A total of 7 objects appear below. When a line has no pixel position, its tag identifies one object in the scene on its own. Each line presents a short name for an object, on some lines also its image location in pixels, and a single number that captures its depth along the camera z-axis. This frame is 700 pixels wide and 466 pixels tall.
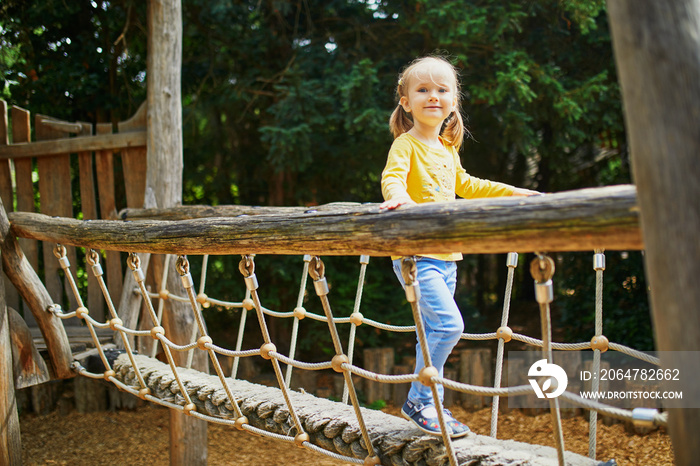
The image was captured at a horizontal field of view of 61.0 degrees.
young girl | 1.56
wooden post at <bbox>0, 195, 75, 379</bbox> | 2.49
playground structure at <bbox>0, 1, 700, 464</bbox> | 0.79
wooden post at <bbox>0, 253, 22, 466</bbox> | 2.40
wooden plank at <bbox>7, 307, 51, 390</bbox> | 2.49
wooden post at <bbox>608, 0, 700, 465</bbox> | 0.79
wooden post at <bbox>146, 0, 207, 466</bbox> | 2.98
